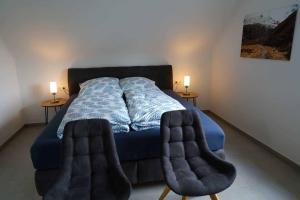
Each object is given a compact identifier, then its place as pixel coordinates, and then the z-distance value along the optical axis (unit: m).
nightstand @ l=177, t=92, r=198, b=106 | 3.99
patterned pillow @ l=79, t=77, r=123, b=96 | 3.25
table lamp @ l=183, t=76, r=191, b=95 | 4.04
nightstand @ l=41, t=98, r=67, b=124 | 3.59
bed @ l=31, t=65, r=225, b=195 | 1.95
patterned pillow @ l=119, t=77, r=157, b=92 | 3.48
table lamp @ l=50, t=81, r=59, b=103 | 3.62
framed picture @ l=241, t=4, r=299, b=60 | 2.47
